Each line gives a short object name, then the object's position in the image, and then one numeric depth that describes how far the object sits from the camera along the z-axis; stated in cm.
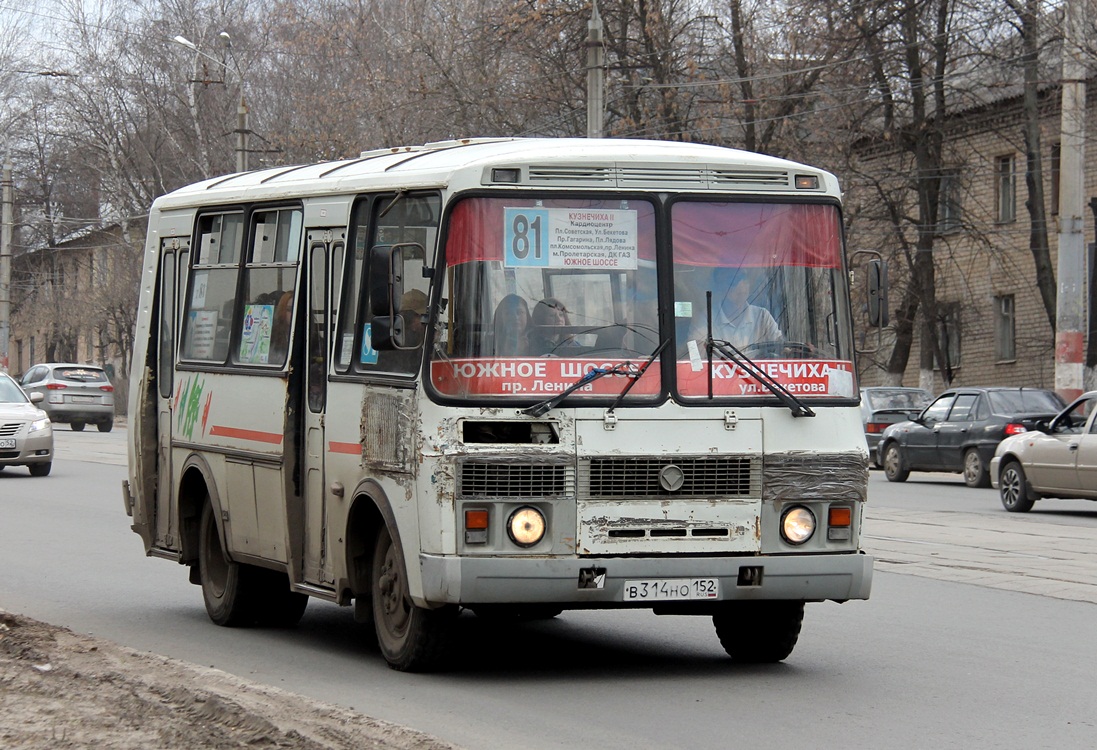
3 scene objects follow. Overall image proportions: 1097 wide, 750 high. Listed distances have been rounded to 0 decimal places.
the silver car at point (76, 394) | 4588
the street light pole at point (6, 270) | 5750
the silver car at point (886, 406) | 3153
